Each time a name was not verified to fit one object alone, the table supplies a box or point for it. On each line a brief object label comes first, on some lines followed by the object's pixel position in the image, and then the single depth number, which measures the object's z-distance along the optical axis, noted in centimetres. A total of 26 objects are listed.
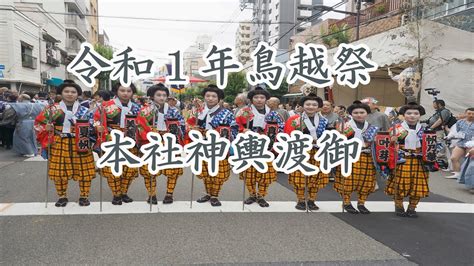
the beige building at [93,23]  4581
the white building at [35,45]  1847
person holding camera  906
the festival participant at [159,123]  519
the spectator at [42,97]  1195
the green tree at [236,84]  3444
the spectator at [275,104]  731
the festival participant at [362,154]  525
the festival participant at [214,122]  540
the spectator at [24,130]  936
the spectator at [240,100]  721
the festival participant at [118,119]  507
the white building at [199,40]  8489
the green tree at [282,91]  2916
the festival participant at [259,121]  541
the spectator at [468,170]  722
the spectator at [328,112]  666
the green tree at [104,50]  3318
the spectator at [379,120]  652
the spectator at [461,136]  795
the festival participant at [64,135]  497
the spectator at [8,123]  948
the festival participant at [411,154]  510
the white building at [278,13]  6400
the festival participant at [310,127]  528
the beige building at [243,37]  8848
